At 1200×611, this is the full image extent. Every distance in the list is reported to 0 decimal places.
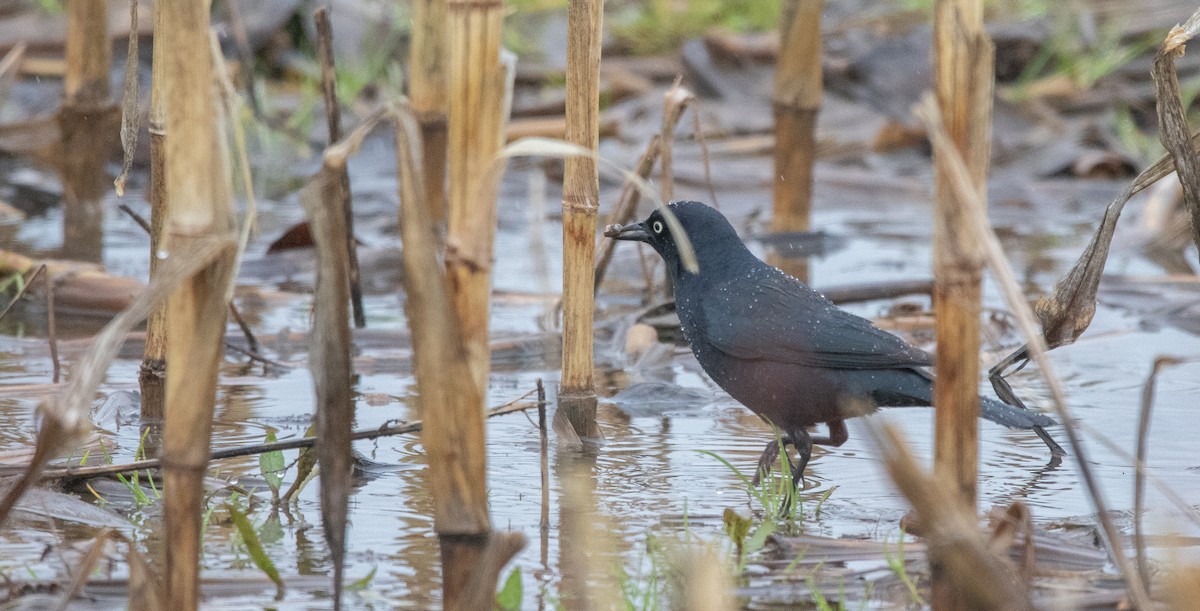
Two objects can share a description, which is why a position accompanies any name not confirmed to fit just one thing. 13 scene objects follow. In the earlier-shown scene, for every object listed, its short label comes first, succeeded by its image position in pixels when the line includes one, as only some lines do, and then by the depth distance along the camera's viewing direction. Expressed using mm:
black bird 7676
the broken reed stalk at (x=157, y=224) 6445
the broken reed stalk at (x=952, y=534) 3762
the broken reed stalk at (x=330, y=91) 9195
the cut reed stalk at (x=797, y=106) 11828
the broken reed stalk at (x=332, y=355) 4328
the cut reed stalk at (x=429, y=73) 9562
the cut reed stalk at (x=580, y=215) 6902
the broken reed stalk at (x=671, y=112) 9362
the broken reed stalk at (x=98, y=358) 4102
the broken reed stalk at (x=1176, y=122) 6152
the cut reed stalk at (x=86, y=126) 12164
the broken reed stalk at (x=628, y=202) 9148
